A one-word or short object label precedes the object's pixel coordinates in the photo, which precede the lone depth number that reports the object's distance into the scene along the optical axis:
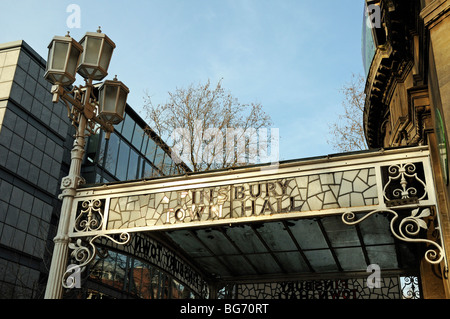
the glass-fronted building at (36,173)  25.27
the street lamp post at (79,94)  8.70
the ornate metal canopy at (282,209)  7.27
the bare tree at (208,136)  21.27
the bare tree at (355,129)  24.80
